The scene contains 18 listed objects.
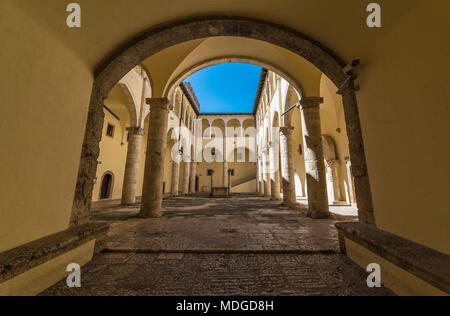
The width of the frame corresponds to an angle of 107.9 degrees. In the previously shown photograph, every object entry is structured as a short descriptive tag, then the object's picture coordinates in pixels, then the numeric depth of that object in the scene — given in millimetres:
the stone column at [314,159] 5012
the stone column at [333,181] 9742
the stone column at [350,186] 8868
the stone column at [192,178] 19908
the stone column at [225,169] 20781
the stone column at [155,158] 5191
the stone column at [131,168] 8523
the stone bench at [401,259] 1200
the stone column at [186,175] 17109
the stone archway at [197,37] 2422
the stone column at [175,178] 14195
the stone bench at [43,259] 1307
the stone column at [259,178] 18438
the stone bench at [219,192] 14719
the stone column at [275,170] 11484
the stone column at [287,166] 8086
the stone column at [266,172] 14255
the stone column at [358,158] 2325
